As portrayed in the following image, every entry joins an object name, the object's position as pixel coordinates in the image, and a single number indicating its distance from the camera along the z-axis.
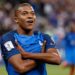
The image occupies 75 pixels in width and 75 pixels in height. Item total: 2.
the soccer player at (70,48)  30.86
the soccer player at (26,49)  11.59
